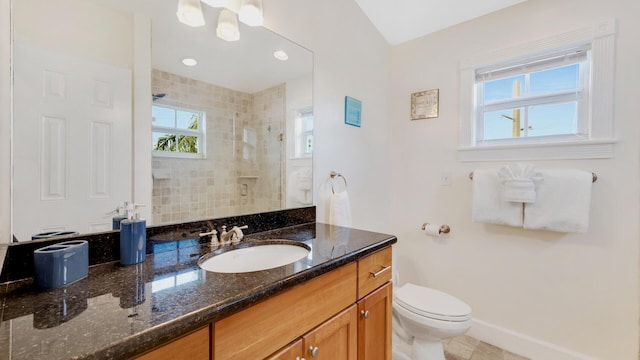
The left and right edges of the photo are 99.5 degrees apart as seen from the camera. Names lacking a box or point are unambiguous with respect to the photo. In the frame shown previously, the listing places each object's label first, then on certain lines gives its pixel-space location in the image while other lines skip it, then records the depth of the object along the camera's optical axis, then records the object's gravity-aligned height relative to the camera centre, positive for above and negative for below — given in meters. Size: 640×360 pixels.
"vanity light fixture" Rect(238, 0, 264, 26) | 1.24 +0.76
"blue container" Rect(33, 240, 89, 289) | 0.69 -0.24
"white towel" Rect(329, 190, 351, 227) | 1.66 -0.21
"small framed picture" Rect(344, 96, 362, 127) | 1.90 +0.47
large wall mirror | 0.80 +0.22
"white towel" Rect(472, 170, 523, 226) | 1.73 -0.17
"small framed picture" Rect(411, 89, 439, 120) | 2.14 +0.59
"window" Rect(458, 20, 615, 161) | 1.54 +0.52
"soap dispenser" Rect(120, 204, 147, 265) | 0.87 -0.22
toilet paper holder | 2.09 -0.40
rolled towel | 1.62 -0.03
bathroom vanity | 0.49 -0.29
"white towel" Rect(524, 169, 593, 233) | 1.53 -0.14
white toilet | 1.41 -0.75
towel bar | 1.54 +0.01
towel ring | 1.80 +0.01
